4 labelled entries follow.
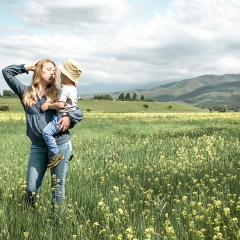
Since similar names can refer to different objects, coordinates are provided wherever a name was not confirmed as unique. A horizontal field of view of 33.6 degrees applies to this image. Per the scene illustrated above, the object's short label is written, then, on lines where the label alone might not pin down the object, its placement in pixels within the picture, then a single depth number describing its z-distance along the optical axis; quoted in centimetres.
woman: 557
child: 540
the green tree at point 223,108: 13189
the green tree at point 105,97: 13230
